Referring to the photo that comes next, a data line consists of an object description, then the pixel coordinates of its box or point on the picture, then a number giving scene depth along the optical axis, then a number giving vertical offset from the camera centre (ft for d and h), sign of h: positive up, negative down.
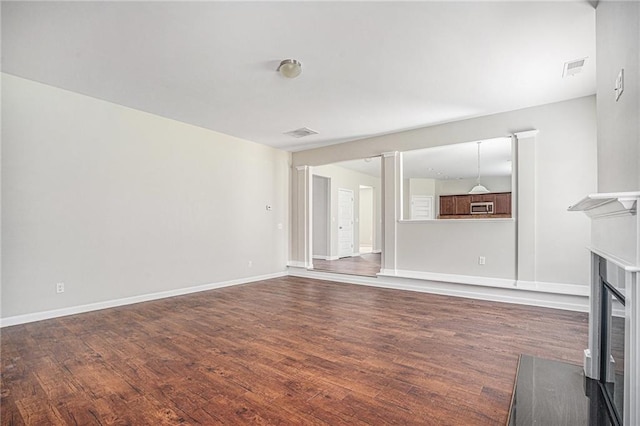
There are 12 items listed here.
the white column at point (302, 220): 22.53 -0.57
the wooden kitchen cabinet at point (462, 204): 27.76 +0.74
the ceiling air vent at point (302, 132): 17.76 +4.63
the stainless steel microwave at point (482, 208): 26.86 +0.38
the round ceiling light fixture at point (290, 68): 10.11 +4.69
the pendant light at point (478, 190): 27.44 +1.93
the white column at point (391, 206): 18.43 +0.38
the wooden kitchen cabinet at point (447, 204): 28.07 +0.74
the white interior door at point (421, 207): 36.58 +0.63
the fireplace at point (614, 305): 3.93 -1.57
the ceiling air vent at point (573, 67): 10.16 +4.83
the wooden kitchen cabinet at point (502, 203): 25.84 +0.76
